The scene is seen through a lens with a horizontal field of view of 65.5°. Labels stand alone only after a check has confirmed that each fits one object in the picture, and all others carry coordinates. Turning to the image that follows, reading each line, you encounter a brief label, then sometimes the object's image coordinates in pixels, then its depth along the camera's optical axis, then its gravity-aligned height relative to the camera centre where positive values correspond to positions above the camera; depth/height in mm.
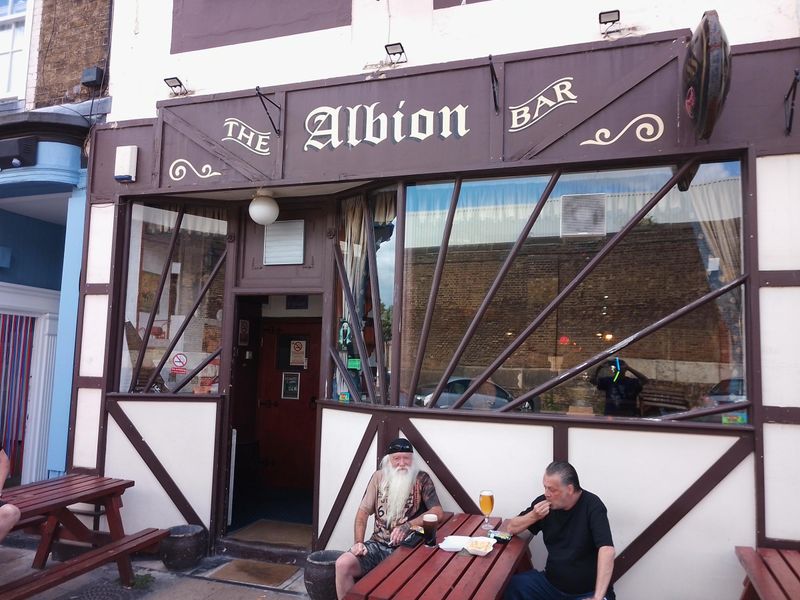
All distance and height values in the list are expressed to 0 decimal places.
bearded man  4312 -917
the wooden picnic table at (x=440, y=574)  3025 -1085
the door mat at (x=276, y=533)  5734 -1616
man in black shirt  3592 -969
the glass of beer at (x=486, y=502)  4023 -864
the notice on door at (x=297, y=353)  7484 +119
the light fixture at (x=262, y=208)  5727 +1412
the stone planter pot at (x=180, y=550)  5277 -1611
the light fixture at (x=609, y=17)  4648 +2650
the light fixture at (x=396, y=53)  5191 +2634
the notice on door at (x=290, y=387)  7477 -288
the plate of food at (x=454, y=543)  3635 -1031
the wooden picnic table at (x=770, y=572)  3236 -1100
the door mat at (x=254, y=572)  5148 -1785
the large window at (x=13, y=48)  7041 +3503
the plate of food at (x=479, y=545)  3557 -1024
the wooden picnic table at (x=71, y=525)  4199 -1428
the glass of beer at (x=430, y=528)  3756 -975
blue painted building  6270 +951
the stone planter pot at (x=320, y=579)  4496 -1552
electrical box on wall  5980 +1859
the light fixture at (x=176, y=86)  5922 +2611
